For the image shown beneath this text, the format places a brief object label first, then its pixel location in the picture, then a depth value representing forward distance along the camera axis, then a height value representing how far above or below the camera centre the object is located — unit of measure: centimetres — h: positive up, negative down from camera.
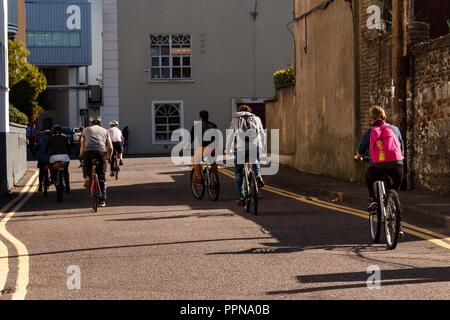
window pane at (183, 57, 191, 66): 5100 +389
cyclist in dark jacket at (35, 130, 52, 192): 2307 -41
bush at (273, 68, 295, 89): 3219 +190
